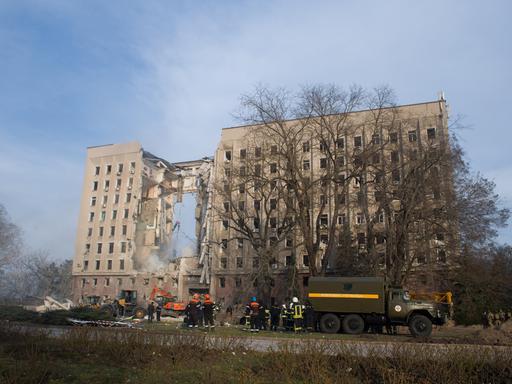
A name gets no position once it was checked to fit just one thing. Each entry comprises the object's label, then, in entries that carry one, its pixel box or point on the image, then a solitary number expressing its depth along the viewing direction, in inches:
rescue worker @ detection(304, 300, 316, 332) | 938.7
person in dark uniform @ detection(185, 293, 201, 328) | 952.3
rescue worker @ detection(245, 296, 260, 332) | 903.7
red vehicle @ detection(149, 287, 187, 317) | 1513.3
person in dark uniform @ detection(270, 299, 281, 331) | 1002.7
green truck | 864.9
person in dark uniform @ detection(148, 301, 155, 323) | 1133.6
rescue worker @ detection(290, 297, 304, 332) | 903.7
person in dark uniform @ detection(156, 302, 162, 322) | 1184.8
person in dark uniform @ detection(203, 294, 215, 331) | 933.8
